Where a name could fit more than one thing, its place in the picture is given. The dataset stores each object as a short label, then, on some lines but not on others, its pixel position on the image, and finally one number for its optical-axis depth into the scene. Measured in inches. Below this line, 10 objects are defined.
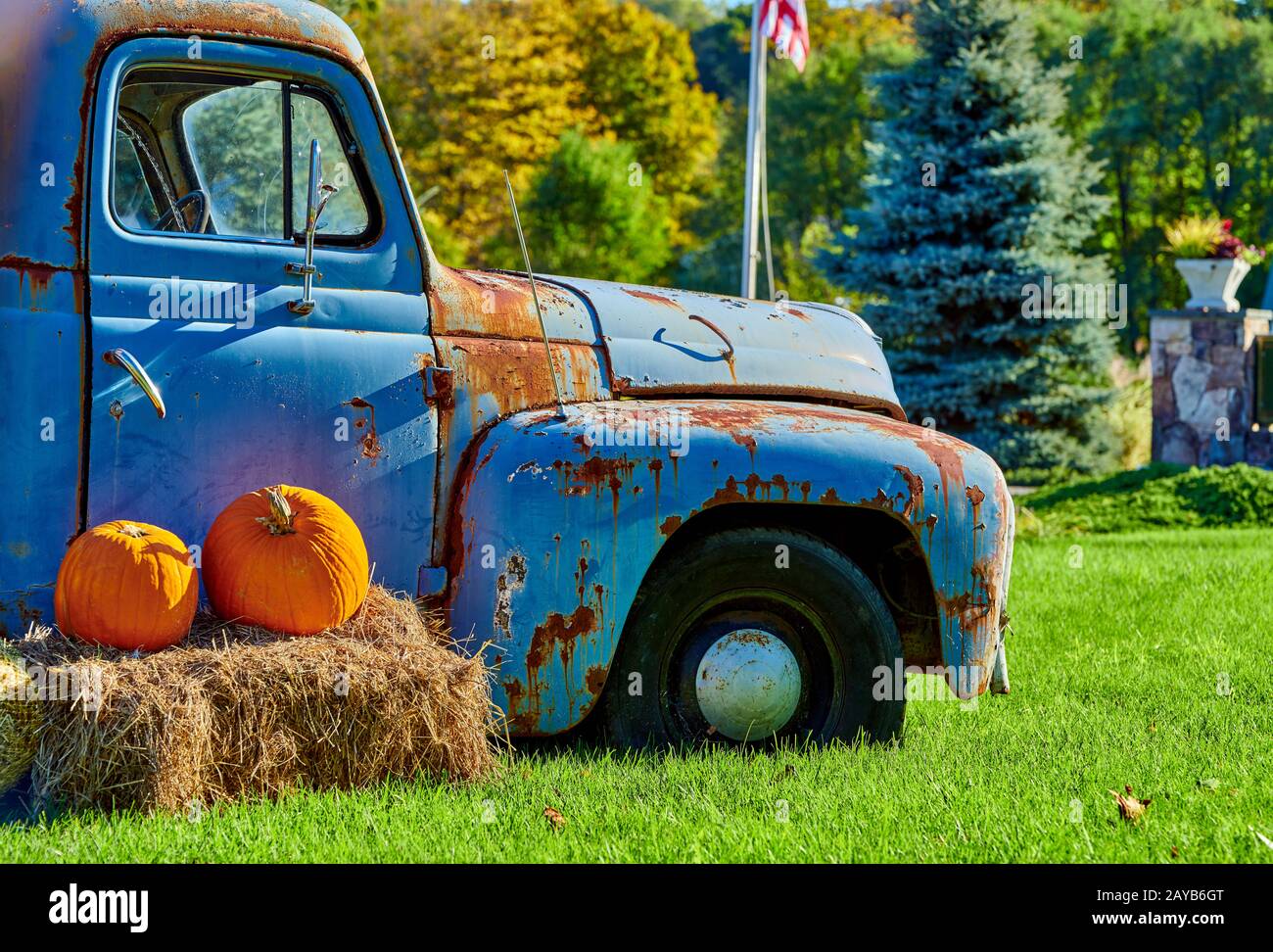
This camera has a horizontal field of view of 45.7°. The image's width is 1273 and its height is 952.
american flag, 549.3
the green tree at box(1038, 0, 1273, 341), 1349.7
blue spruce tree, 746.2
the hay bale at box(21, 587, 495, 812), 149.6
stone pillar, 644.7
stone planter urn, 654.5
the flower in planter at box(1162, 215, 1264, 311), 655.8
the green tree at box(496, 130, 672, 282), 1385.3
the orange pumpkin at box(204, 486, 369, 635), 162.6
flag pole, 525.3
